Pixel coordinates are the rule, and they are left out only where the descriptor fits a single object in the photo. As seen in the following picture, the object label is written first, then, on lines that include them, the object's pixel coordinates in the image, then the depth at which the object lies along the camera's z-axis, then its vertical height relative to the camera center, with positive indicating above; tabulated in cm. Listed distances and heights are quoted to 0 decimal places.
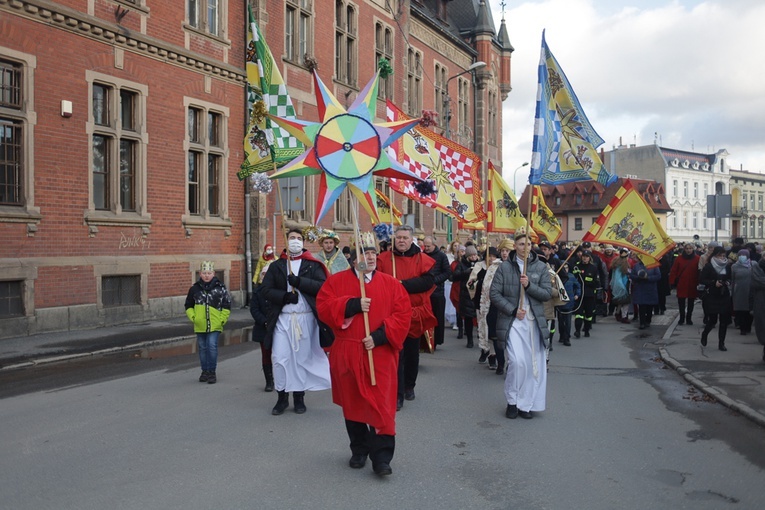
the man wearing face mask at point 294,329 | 775 -89
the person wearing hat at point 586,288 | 1513 -85
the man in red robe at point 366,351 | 555 -82
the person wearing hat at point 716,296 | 1236 -84
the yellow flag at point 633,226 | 1131 +34
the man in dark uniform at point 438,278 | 907 -38
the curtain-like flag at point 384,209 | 1448 +80
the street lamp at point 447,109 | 2816 +542
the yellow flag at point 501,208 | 1430 +83
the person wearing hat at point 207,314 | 945 -87
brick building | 1409 +225
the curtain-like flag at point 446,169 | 1364 +153
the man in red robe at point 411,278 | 838 -35
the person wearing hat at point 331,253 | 993 -7
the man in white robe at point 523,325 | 768 -84
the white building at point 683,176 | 8250 +847
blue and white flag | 852 +137
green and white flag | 1037 +172
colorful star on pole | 654 +85
